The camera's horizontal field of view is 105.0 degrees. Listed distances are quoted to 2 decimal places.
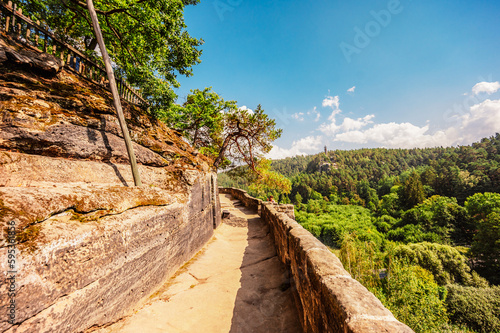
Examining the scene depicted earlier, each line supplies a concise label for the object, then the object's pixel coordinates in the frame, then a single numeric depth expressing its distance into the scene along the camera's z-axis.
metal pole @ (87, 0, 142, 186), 4.19
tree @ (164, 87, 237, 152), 13.11
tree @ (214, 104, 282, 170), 11.16
